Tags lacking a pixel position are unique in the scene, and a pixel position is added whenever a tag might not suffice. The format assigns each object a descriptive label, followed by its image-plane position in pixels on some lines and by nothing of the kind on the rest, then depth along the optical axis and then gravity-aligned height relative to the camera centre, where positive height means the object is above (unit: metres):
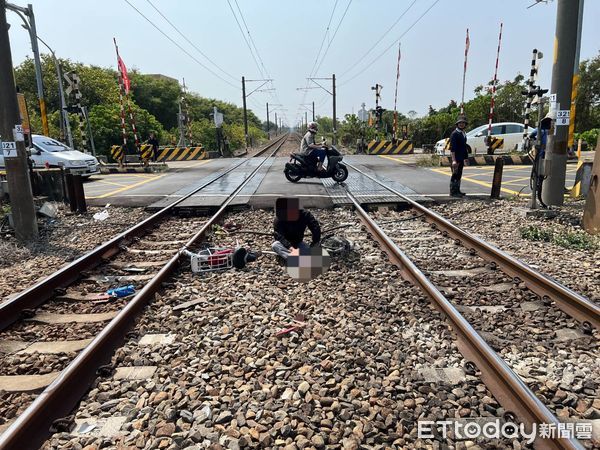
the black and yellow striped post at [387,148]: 27.72 -0.99
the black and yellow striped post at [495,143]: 21.67 -0.67
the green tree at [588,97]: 34.94 +2.24
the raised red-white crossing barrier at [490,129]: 18.85 +0.00
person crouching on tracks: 5.94 -1.23
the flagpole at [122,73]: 19.92 +2.76
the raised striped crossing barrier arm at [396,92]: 24.98 +2.08
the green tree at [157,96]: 51.94 +4.40
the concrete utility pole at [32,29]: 14.86 +3.51
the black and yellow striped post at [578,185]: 10.27 -1.27
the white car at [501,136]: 22.36 -0.36
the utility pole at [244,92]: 43.00 +3.86
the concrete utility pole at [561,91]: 8.50 +0.69
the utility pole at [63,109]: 18.22 +1.10
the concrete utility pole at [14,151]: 7.76 -0.21
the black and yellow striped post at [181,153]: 27.22 -1.06
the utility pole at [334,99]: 40.01 +2.86
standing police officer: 10.52 -0.45
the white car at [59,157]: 16.09 -0.68
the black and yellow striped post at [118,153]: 21.01 -0.76
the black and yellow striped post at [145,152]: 20.75 -0.71
